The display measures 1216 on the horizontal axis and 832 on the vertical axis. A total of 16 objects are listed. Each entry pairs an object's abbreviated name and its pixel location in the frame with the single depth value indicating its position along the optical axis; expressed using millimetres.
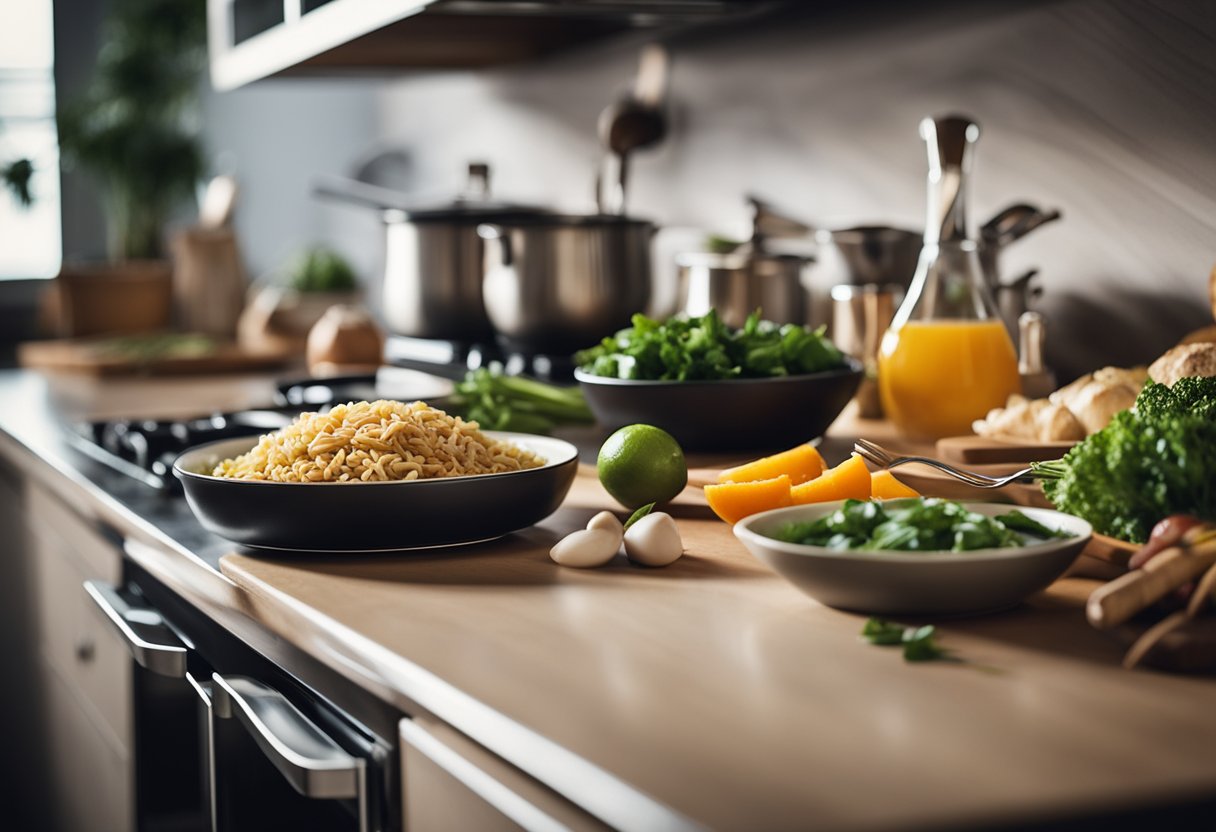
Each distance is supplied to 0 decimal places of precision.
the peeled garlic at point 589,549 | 1062
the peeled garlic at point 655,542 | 1049
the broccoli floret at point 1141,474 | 886
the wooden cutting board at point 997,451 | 1289
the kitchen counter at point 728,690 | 603
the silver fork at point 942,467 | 1104
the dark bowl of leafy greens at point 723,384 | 1420
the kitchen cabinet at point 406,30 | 2186
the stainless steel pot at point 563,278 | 2031
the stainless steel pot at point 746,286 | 1904
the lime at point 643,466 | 1204
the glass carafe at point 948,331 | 1485
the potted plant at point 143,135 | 3768
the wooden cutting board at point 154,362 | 2828
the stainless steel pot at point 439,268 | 2299
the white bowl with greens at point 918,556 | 831
